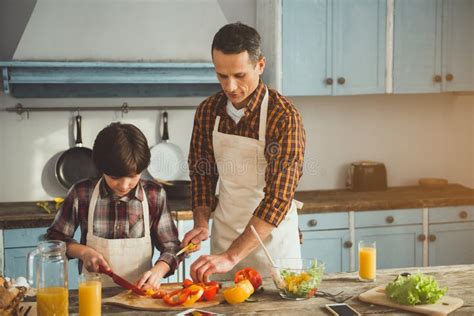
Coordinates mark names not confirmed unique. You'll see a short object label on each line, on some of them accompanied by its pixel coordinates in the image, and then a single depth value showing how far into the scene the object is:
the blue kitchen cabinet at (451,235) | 4.64
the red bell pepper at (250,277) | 2.49
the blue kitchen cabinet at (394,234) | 4.52
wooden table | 2.34
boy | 2.80
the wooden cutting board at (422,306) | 2.31
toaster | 4.89
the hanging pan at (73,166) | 4.50
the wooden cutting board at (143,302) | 2.35
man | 2.70
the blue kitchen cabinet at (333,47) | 4.52
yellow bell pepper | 2.38
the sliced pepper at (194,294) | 2.38
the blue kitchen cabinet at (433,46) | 4.70
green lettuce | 2.34
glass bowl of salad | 2.42
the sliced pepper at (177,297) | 2.36
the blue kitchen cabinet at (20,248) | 4.02
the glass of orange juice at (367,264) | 2.66
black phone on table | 2.29
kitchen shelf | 4.19
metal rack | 4.47
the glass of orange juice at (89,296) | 2.20
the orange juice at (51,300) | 2.15
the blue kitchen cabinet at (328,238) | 4.42
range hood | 4.29
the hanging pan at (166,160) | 4.66
